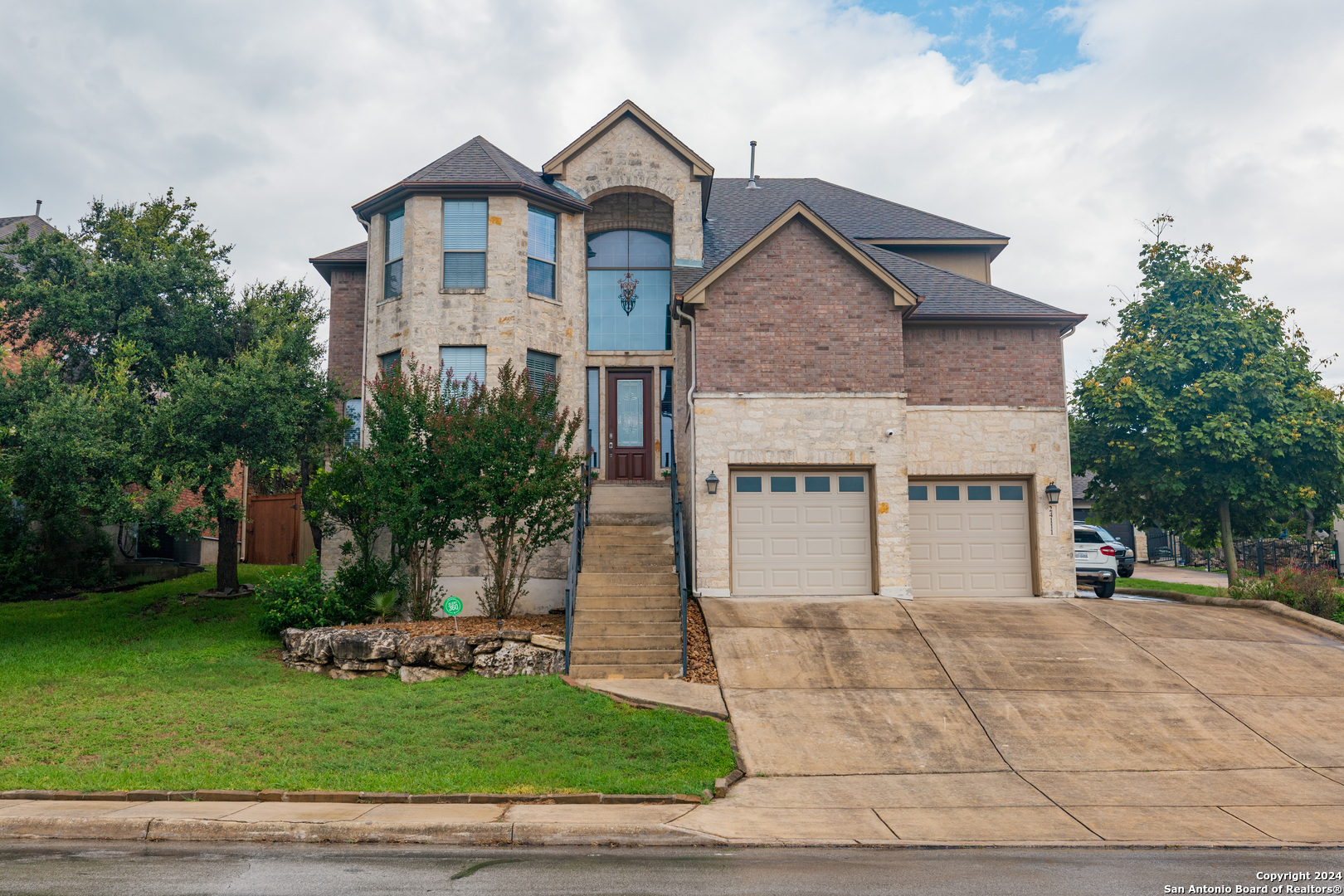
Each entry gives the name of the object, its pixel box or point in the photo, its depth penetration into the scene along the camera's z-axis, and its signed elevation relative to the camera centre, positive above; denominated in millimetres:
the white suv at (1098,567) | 19375 -997
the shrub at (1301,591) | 16156 -1302
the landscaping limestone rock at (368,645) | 12922 -1850
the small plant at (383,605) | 14812 -1461
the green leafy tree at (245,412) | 15633 +1929
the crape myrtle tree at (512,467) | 13891 +824
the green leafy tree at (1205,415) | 20562 +2568
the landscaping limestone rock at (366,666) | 12953 -2164
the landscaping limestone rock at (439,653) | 12680 -1926
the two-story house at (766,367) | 16078 +2991
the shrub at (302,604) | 14797 -1463
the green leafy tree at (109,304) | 17203 +4235
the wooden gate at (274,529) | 24234 -313
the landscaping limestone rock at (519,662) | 12602 -2048
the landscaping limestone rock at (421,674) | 12641 -2231
